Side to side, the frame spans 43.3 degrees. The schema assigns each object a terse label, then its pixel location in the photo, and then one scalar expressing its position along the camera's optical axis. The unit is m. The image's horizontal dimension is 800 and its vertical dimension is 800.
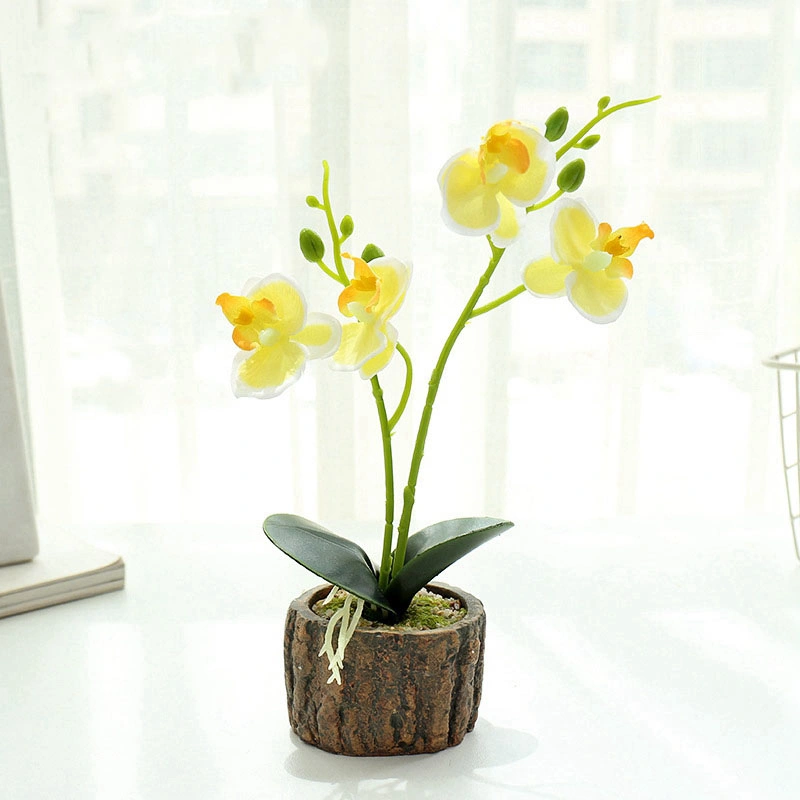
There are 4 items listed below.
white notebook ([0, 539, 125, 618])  0.82
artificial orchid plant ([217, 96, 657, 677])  0.52
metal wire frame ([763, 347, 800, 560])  1.61
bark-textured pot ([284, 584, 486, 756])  0.56
